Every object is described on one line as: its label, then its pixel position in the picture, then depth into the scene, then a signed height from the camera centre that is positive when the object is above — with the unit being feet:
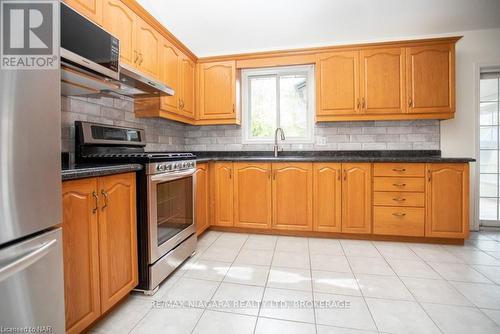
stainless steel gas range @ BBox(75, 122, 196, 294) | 5.40 -0.85
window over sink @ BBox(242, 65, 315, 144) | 11.23 +2.56
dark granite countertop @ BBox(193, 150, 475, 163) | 8.55 +0.19
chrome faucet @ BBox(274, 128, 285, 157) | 10.79 +0.80
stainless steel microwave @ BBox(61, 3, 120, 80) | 4.21 +2.12
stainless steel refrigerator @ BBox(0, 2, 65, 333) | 2.42 -0.43
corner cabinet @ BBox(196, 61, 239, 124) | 10.80 +2.86
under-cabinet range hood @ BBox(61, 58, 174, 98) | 4.72 +1.68
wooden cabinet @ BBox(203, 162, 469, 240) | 8.41 -1.38
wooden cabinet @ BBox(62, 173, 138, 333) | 3.76 -1.42
